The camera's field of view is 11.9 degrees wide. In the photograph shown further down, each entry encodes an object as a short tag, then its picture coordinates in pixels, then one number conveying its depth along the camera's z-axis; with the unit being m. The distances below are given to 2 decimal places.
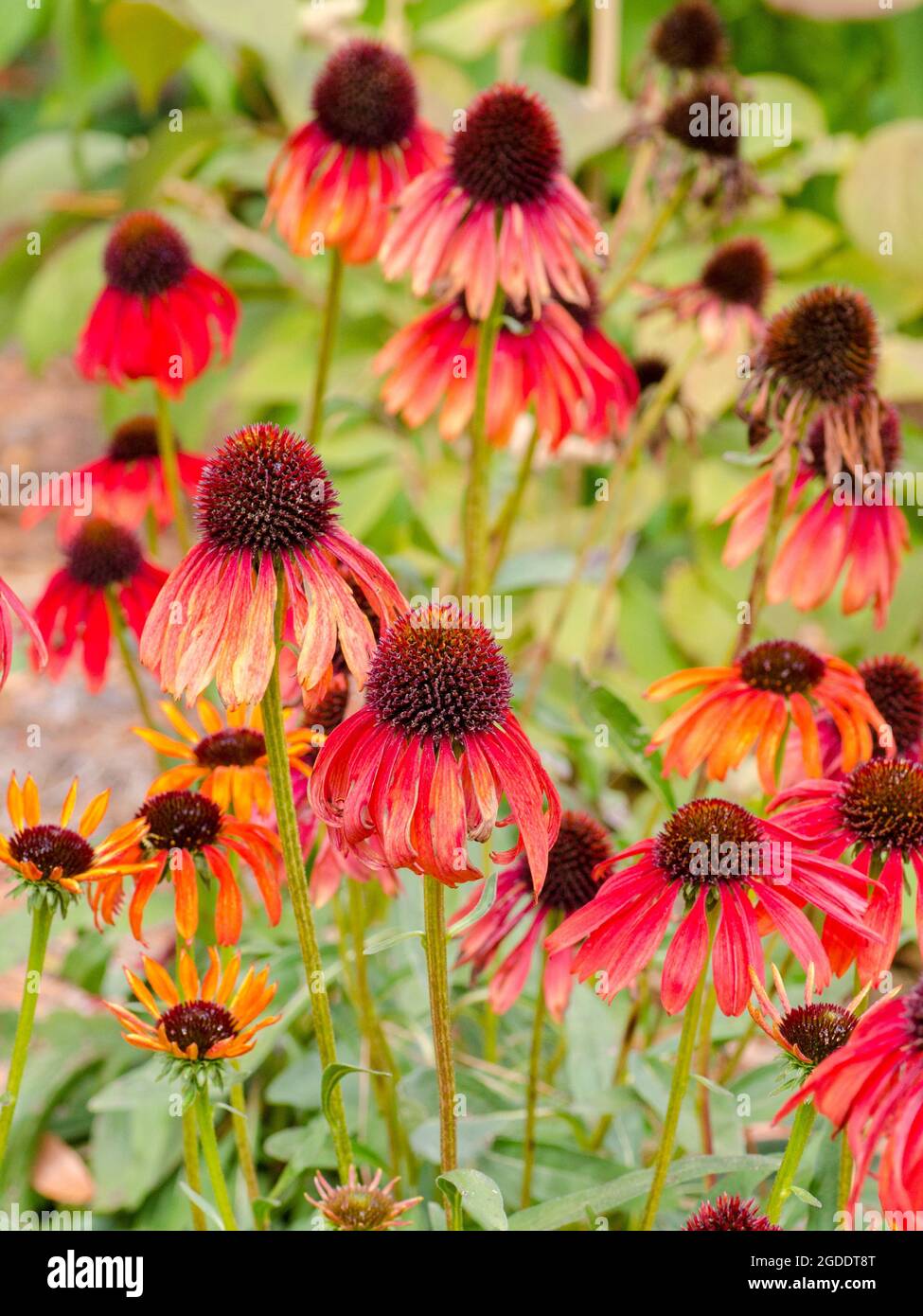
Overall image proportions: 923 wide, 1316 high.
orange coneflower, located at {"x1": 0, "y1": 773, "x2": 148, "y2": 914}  1.11
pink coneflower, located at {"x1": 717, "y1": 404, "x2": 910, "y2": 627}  1.28
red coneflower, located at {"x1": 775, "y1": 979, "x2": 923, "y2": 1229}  1.01
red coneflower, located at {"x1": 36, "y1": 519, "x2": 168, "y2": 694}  1.36
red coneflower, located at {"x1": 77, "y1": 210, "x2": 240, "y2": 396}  1.39
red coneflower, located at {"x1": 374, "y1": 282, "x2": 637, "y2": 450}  1.31
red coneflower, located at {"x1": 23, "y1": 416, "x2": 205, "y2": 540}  1.42
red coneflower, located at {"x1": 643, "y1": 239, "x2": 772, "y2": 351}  1.53
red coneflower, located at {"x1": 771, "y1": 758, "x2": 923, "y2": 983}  1.11
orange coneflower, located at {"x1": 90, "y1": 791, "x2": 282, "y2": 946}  1.15
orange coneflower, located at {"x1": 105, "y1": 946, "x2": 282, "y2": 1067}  1.10
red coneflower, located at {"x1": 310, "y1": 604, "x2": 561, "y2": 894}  1.05
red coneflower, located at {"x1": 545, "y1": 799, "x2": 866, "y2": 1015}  1.08
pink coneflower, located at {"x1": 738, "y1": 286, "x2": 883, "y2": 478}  1.25
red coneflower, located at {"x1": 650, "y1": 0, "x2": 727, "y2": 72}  1.81
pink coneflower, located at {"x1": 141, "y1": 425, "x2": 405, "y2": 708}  1.06
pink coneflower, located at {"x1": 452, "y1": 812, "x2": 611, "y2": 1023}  1.21
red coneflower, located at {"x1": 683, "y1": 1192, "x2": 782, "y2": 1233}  1.07
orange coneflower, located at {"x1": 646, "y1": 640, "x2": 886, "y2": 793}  1.20
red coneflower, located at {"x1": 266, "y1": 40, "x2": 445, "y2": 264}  1.36
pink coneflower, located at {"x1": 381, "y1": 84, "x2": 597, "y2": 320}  1.26
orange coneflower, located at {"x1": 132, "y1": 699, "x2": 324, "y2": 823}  1.18
